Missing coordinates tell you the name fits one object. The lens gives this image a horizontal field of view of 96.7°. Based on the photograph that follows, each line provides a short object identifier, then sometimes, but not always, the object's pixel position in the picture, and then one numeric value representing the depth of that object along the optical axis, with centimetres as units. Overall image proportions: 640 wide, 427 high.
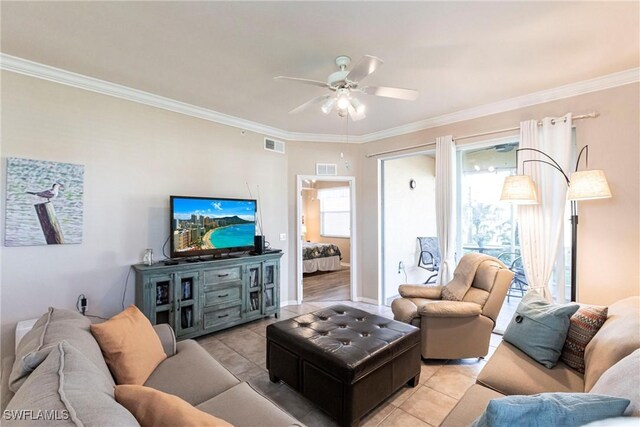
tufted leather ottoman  188
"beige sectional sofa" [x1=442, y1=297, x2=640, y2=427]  123
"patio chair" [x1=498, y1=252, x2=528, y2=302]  405
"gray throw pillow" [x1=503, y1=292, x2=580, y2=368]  182
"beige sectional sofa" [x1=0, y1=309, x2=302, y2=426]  82
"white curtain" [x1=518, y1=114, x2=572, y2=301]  304
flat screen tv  332
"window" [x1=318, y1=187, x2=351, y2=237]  833
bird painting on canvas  253
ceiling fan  235
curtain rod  294
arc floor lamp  253
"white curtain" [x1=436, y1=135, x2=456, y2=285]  385
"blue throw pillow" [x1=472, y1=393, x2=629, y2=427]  89
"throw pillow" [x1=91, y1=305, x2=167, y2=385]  157
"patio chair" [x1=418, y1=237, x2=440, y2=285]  572
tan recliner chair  268
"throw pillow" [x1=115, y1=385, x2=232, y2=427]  90
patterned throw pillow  178
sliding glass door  403
